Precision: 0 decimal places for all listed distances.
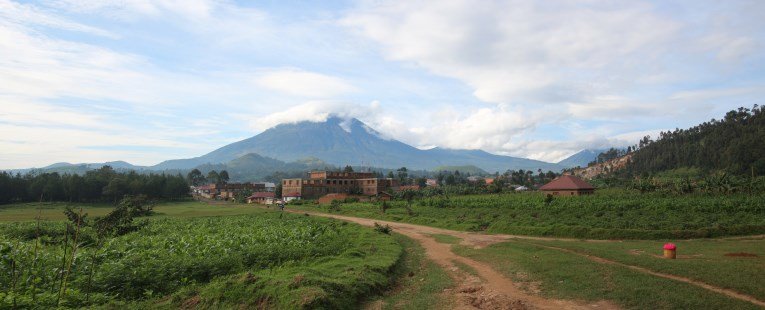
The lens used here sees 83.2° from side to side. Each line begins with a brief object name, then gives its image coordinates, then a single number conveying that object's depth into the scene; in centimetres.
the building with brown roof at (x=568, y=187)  6825
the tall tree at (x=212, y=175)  17992
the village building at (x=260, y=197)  10626
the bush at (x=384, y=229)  2965
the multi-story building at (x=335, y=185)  10325
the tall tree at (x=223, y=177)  17330
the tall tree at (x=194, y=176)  19166
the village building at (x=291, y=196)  9775
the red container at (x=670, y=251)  1725
